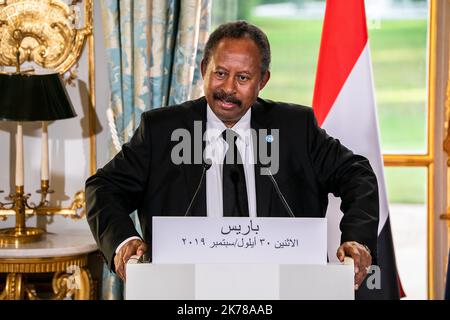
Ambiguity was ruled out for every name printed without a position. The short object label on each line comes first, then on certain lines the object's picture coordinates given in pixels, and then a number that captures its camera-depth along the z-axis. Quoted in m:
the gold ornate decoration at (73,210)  9.20
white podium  3.86
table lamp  8.18
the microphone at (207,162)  5.65
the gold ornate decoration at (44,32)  9.03
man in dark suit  5.47
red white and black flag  8.16
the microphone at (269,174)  5.63
